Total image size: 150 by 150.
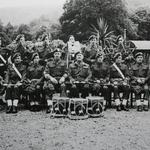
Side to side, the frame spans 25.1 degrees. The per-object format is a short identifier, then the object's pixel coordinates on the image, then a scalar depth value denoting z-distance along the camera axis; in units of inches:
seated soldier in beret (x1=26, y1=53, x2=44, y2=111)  358.0
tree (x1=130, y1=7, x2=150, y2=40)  1611.7
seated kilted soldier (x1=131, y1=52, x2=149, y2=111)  366.9
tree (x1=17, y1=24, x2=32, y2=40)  1149.5
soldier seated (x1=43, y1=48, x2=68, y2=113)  348.2
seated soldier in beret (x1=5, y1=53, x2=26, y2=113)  349.1
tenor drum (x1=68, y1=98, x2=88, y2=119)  316.8
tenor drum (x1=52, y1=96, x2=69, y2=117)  322.0
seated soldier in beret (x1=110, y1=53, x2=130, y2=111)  366.3
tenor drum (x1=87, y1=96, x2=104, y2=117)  325.0
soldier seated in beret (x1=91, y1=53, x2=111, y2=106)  370.0
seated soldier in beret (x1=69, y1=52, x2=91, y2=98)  350.6
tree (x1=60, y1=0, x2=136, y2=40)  1422.2
